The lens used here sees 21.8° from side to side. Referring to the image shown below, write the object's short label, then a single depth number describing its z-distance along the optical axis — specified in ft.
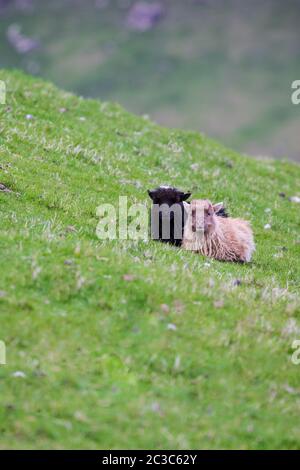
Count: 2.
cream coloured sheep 56.75
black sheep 57.93
